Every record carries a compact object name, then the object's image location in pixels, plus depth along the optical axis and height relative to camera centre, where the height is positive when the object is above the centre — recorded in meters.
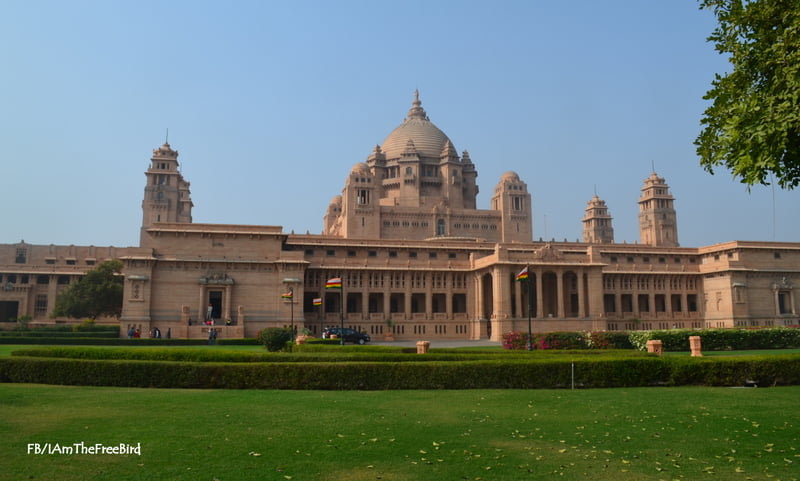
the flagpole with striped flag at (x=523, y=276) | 37.31 +2.93
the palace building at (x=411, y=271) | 54.25 +5.24
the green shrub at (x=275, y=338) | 33.22 -0.64
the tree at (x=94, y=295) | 61.78 +2.98
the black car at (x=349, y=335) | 46.78 -0.67
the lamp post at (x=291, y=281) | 54.41 +3.81
